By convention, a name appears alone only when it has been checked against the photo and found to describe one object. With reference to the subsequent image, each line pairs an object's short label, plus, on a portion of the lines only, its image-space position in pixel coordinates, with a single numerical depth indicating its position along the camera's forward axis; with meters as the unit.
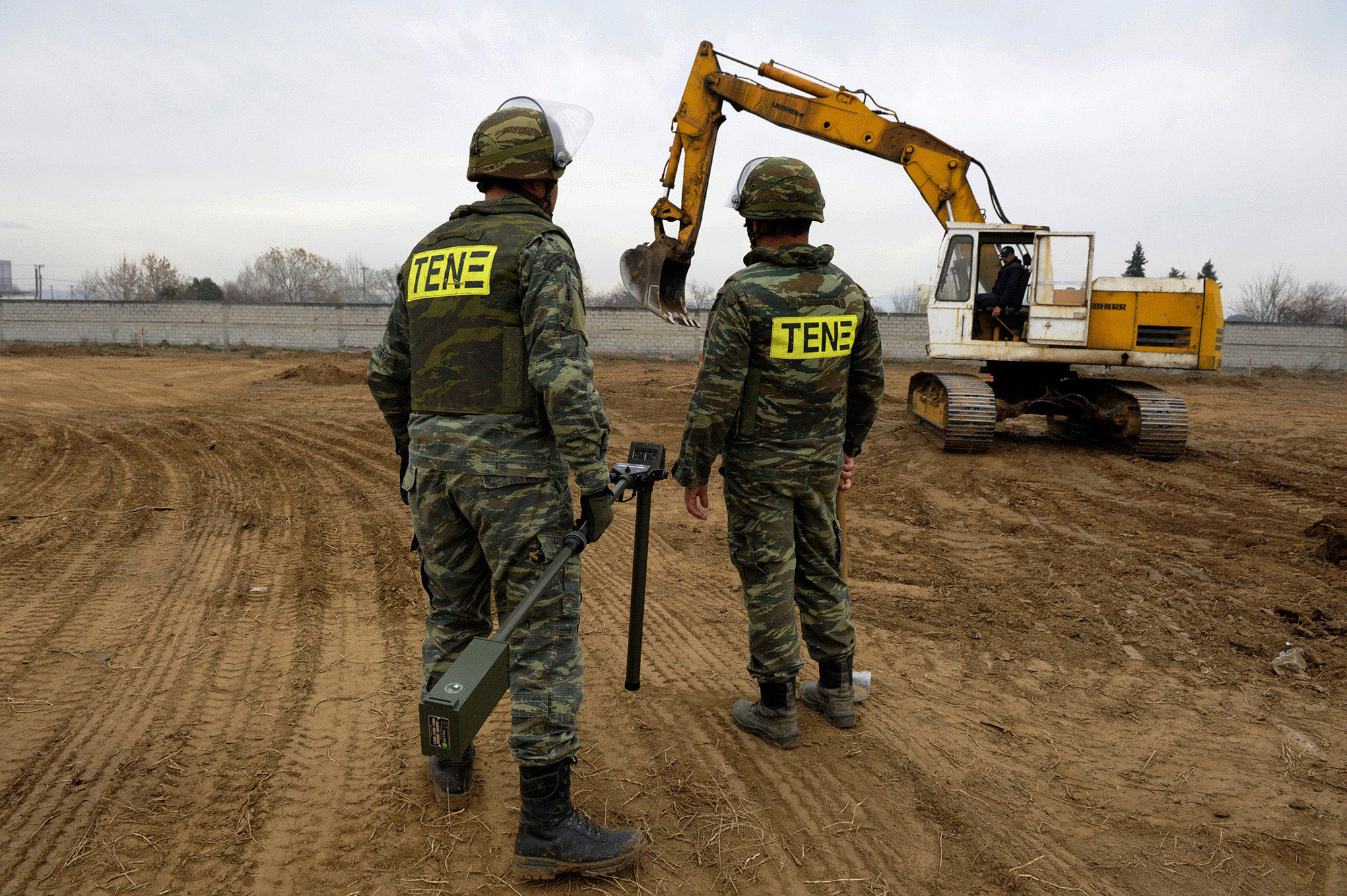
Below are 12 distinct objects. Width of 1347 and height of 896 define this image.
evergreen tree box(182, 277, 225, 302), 43.84
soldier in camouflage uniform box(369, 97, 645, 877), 2.47
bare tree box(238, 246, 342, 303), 61.22
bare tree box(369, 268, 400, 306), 56.34
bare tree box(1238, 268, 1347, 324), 47.59
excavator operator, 10.19
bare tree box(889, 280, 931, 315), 61.80
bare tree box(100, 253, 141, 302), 59.69
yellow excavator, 9.91
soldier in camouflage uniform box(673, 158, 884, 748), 3.22
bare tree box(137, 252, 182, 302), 59.09
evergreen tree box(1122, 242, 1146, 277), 48.03
